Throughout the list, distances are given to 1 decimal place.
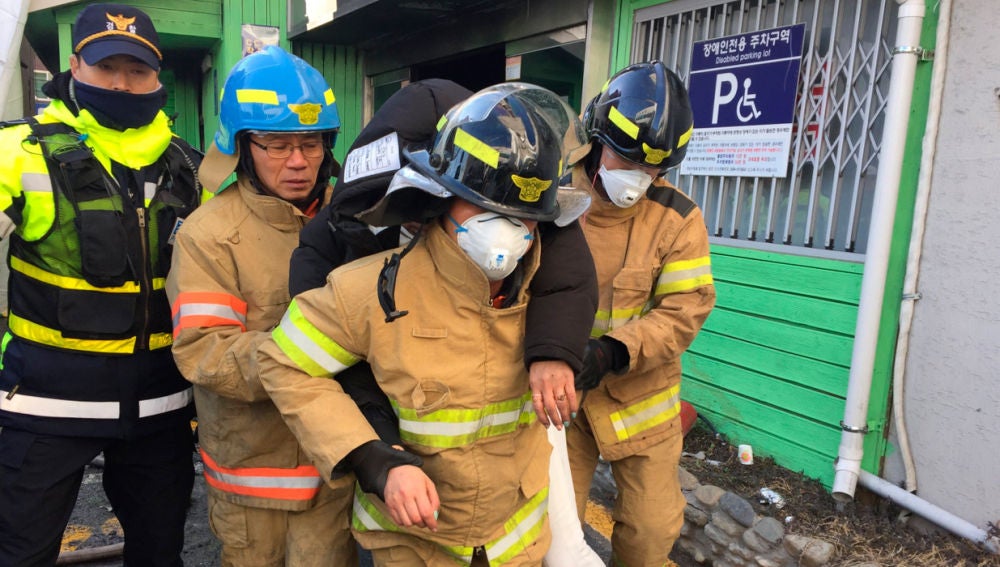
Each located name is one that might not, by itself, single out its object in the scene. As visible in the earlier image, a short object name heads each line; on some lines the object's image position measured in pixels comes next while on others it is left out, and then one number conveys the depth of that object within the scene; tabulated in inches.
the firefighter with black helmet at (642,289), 94.3
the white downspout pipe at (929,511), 114.3
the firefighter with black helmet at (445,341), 60.9
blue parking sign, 150.0
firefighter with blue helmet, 85.6
